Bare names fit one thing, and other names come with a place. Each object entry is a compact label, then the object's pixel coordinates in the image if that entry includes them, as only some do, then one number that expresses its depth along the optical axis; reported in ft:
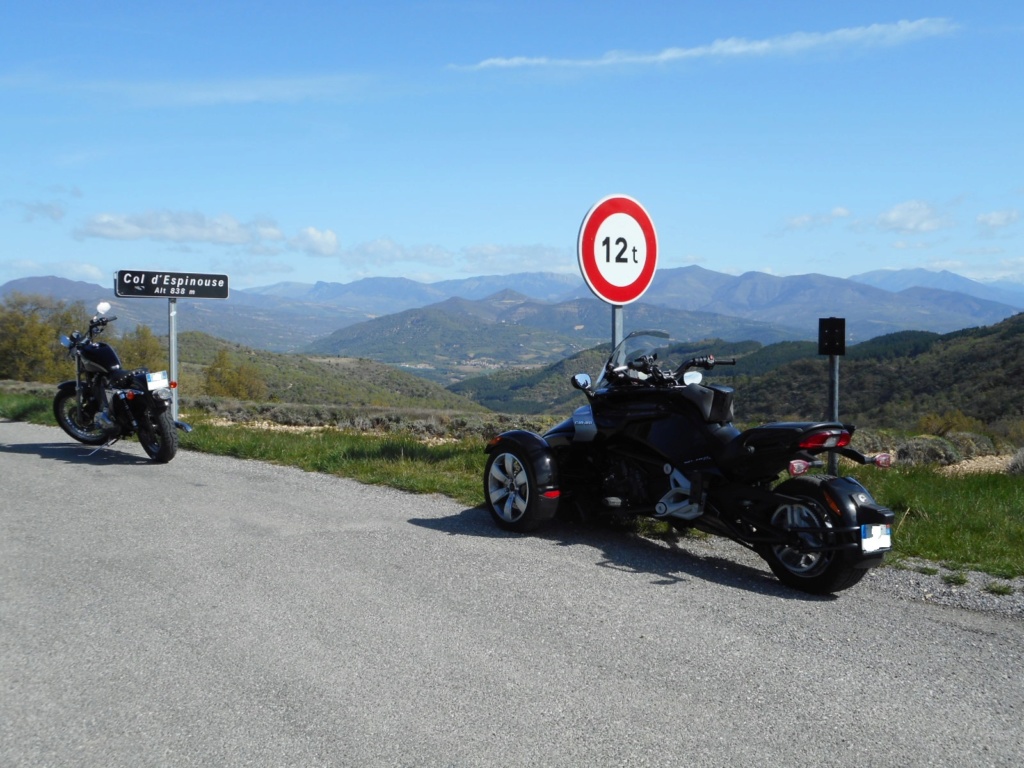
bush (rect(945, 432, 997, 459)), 44.86
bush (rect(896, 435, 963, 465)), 40.81
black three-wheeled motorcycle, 17.69
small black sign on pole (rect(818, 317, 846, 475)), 23.85
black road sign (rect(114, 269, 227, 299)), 42.32
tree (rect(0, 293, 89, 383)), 140.56
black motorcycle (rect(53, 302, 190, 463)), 34.14
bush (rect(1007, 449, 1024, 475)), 33.50
